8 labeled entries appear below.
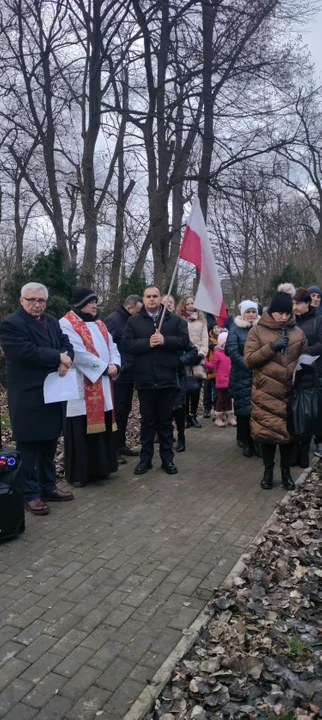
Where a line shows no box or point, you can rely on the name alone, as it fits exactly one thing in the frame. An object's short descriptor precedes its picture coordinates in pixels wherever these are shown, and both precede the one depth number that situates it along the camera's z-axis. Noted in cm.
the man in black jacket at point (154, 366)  609
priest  577
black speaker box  440
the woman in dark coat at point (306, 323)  666
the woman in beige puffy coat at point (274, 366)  562
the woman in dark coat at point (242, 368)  696
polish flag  636
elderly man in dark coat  496
